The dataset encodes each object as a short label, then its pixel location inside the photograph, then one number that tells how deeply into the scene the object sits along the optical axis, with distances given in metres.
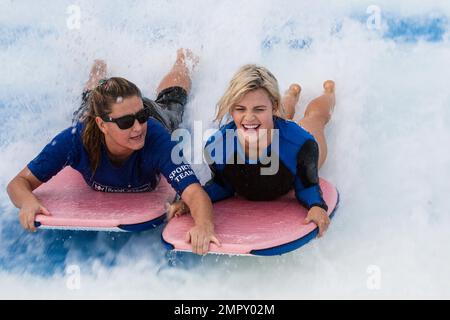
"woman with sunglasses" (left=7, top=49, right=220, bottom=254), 5.57
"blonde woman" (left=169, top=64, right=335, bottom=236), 5.43
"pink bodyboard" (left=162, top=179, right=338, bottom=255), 5.22
